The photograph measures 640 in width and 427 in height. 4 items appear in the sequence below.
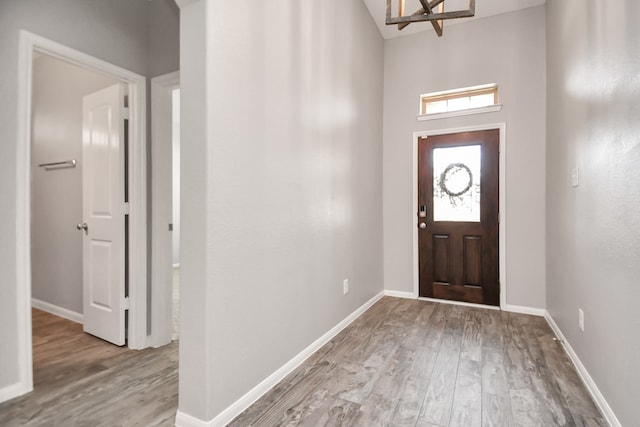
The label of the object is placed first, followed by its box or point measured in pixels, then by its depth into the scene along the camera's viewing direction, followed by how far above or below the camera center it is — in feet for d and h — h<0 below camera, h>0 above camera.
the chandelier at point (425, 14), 5.90 +3.68
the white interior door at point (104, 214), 8.79 +0.01
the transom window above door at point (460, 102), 12.52 +4.46
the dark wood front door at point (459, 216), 12.29 -0.10
